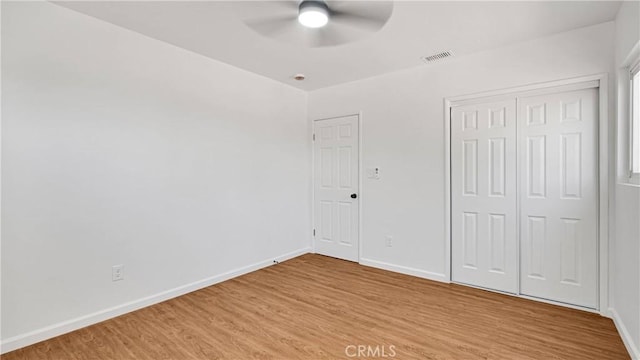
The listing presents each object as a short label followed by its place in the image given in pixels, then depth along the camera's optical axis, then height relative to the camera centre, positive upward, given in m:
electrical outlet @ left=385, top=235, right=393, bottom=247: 3.85 -0.81
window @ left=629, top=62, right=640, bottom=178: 2.16 +0.38
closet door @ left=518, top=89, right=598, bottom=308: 2.67 -0.18
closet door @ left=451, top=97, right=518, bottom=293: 3.05 -0.20
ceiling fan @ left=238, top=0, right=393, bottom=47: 1.68 +0.95
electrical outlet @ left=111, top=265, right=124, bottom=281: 2.64 -0.83
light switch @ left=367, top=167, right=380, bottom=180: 3.96 +0.06
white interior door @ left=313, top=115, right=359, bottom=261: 4.26 -0.14
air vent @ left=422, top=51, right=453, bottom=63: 3.18 +1.31
